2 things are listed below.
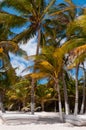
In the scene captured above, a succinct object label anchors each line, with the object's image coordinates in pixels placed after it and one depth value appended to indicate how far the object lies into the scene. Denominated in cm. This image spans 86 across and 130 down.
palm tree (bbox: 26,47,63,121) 1980
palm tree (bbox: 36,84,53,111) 3688
